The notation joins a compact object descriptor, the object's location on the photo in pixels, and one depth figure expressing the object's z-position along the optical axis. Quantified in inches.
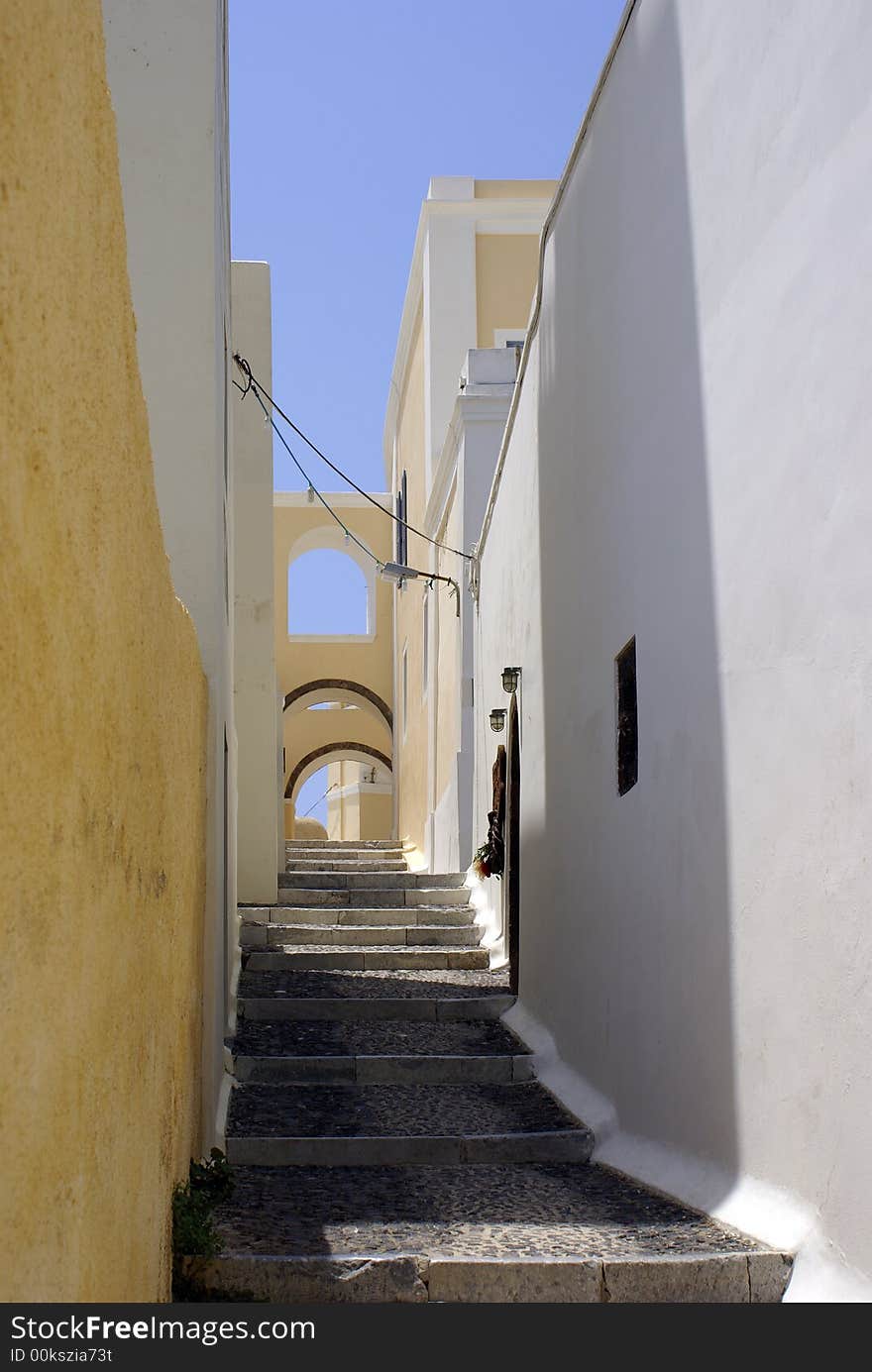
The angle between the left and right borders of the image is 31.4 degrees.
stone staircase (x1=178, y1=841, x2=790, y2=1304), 167.8
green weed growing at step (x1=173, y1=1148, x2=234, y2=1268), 165.8
